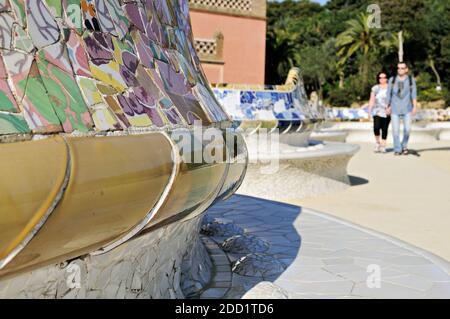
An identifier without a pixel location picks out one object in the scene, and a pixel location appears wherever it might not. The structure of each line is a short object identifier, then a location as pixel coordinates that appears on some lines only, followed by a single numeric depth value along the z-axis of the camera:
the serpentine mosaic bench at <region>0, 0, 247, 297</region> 0.90
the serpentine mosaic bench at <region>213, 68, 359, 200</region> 5.85
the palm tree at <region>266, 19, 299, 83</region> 31.88
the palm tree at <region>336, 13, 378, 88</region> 37.50
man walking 8.92
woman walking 9.72
